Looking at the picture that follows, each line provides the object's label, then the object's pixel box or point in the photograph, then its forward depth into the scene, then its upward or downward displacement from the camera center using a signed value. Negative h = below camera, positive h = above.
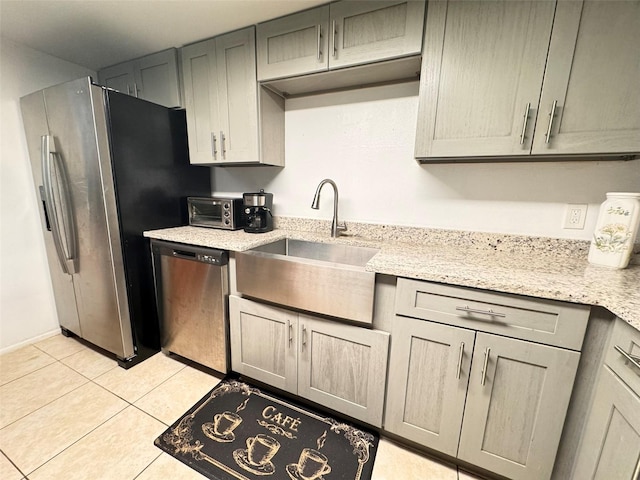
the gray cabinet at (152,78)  1.88 +0.81
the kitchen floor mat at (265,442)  1.17 -1.22
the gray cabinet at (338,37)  1.24 +0.79
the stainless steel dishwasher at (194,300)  1.57 -0.71
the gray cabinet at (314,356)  1.25 -0.85
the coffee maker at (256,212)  1.79 -0.15
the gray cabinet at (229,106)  1.65 +0.54
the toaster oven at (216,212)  1.86 -0.17
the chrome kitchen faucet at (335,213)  1.63 -0.14
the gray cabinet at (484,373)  0.94 -0.69
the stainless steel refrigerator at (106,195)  1.55 -0.06
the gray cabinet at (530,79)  0.99 +0.48
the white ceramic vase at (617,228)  1.09 -0.12
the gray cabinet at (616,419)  0.71 -0.63
